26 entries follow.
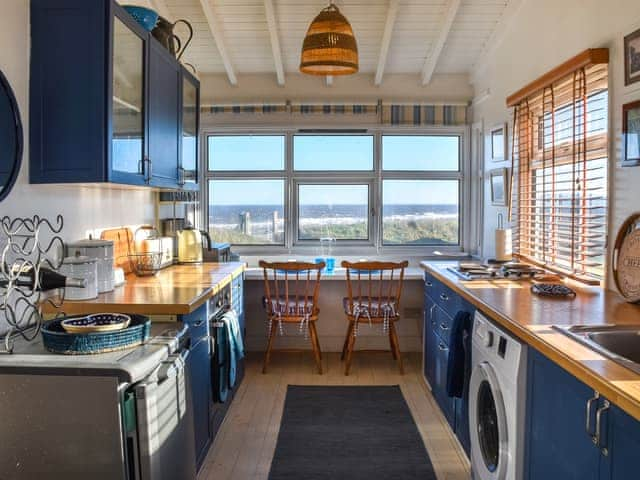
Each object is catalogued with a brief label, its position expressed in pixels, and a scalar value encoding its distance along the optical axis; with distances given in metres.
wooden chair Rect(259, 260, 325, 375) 3.98
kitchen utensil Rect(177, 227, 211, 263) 3.88
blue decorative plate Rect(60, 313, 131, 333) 1.89
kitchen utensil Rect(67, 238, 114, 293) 2.63
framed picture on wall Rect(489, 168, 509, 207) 4.01
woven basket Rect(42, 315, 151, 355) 1.81
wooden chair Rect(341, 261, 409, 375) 4.00
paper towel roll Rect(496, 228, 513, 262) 3.65
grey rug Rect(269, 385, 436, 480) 2.75
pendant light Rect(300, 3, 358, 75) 3.05
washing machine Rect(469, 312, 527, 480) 1.95
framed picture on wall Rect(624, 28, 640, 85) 2.37
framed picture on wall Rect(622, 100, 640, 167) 2.35
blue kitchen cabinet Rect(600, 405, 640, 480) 1.25
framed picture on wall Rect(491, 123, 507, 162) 4.04
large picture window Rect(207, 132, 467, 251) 5.07
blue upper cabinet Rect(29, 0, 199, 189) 2.37
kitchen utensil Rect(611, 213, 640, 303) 2.34
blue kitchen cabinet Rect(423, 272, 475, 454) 2.82
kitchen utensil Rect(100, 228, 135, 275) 3.24
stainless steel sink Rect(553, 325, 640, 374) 1.84
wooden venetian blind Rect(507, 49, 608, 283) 2.72
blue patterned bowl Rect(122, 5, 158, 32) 2.78
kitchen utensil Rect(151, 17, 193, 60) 3.19
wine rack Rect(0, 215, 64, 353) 1.87
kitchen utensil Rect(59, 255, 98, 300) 2.47
